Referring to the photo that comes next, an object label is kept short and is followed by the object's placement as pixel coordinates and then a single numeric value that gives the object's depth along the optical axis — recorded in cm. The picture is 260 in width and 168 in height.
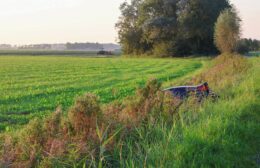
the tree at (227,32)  5678
